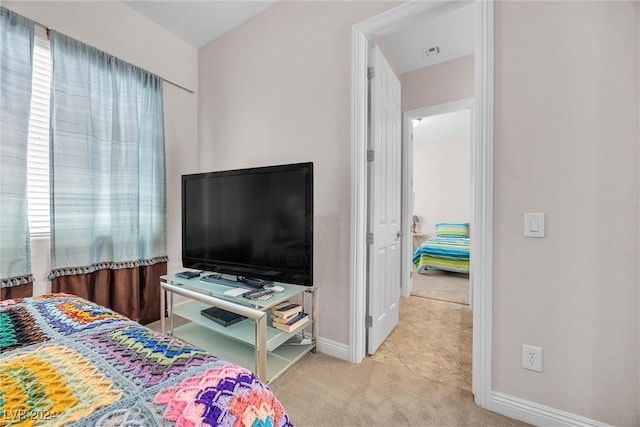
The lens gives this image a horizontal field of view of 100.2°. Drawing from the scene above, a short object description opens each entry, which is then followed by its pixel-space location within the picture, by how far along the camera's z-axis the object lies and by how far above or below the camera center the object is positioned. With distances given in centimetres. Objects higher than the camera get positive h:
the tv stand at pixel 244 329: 154 -79
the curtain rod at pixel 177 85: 260 +128
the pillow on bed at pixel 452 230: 558 -39
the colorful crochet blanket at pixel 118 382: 54 -40
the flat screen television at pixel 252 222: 174 -8
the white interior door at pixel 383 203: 199 +6
